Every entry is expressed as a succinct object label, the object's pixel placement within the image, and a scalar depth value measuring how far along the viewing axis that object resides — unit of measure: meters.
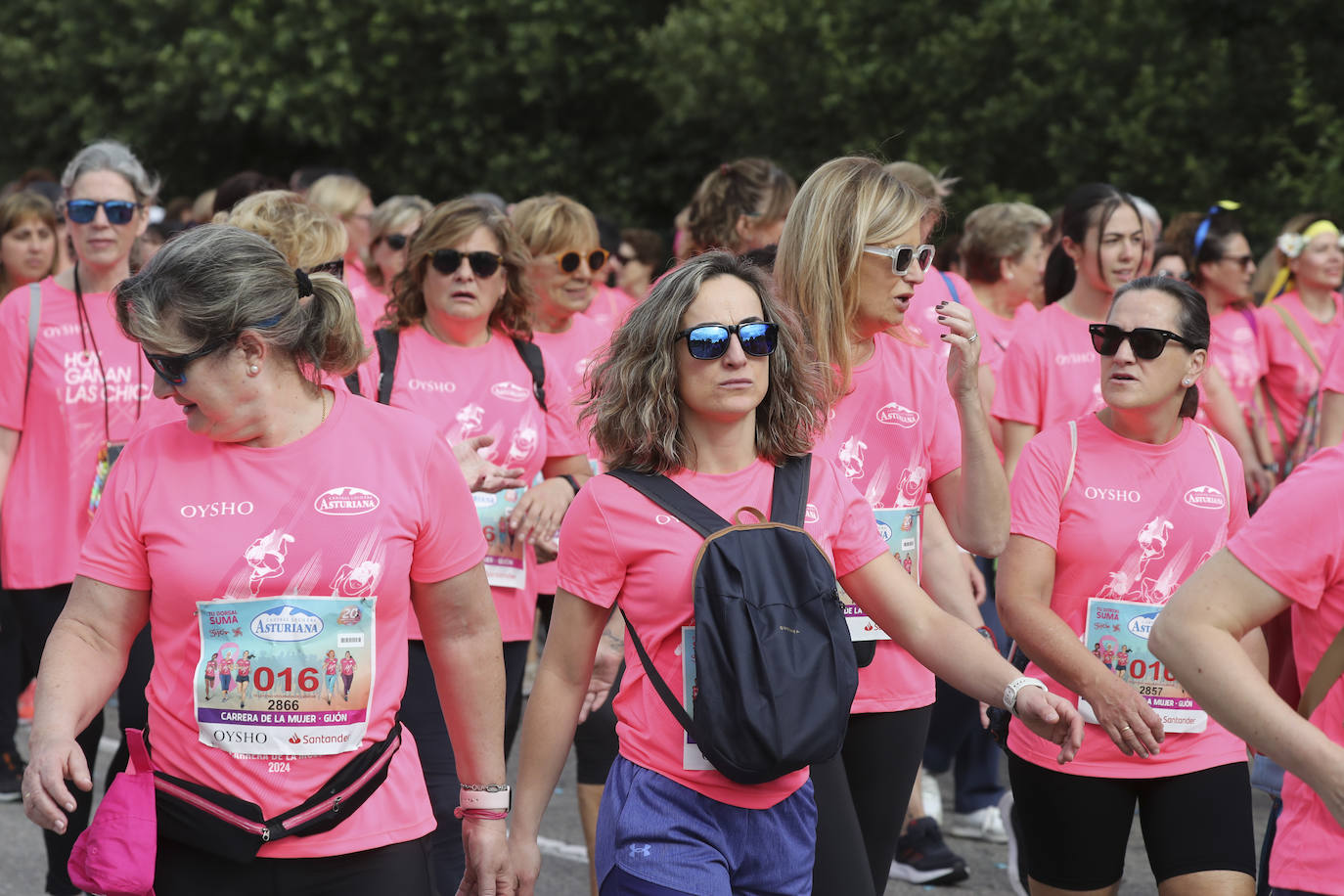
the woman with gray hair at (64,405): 10.37
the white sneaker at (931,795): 12.80
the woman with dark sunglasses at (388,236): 14.15
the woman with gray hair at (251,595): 5.88
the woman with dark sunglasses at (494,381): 9.82
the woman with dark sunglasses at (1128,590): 7.84
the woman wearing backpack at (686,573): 6.30
